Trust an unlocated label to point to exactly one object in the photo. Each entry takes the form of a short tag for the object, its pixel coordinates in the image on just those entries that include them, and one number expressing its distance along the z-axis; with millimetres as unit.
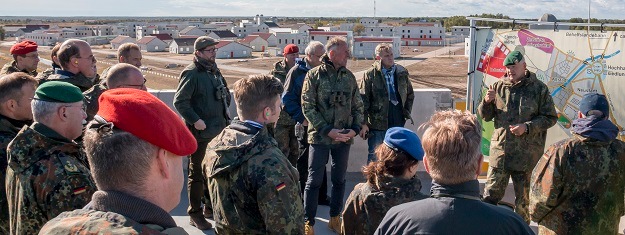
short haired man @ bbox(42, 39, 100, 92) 4730
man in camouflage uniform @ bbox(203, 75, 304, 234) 2934
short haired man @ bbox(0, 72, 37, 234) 3357
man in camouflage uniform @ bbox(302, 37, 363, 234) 5215
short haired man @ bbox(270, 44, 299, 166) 6132
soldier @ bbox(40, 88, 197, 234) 1650
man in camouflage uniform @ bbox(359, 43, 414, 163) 6016
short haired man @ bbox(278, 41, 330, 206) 5859
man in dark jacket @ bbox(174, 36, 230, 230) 5246
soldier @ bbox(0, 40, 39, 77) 5953
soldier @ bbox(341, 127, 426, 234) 2936
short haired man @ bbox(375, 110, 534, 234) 2164
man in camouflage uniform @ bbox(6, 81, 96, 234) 2635
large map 6004
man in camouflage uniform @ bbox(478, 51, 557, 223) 5371
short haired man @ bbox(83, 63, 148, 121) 4027
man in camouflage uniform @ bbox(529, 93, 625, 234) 3668
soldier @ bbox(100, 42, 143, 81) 5379
